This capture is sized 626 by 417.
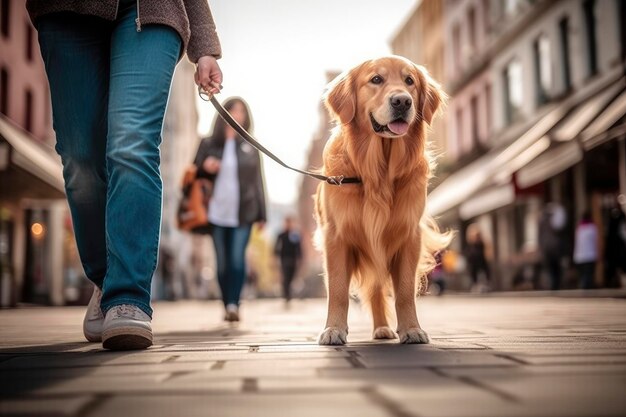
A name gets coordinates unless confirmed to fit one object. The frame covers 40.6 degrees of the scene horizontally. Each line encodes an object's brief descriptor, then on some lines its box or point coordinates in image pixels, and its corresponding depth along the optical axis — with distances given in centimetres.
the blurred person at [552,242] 1756
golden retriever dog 417
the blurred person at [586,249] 1597
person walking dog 359
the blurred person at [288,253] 1692
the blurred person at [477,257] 2109
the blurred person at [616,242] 1511
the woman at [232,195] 779
